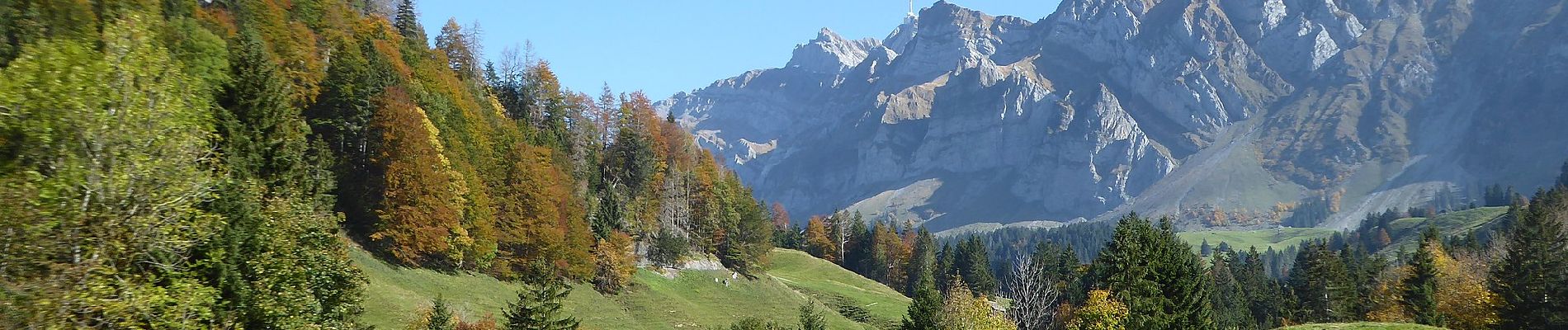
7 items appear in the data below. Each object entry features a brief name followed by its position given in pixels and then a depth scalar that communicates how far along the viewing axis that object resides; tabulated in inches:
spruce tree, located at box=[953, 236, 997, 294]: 6190.9
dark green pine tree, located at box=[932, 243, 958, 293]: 6752.0
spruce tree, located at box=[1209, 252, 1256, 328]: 4576.8
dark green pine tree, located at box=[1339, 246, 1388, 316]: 4493.1
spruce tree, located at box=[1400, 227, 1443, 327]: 3518.5
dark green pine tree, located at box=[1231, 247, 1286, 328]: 5354.3
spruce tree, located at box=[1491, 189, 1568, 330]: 2925.7
